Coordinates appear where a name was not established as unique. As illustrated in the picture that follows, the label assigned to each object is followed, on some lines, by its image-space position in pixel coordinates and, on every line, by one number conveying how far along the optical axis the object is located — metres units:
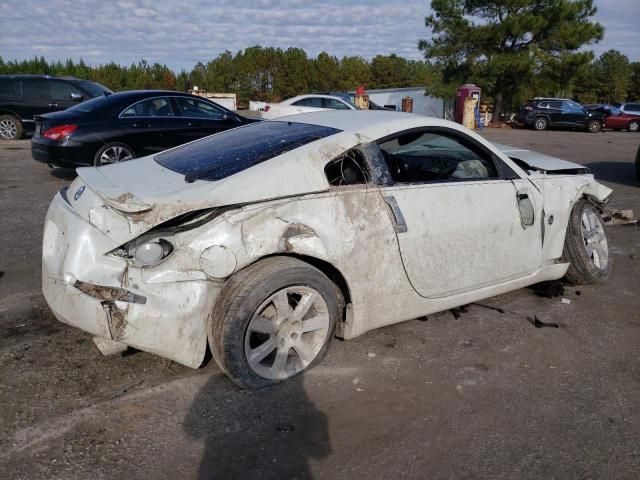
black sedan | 8.38
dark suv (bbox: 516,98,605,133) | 26.66
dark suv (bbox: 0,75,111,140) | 13.45
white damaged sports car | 2.77
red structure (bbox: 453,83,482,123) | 24.42
